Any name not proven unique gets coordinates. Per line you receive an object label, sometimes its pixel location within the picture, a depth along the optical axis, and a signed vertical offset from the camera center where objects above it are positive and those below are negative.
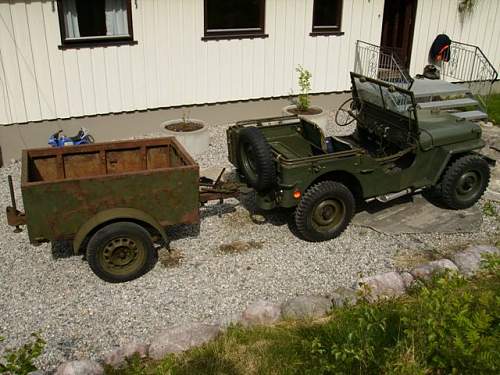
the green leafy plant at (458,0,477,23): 12.81 -0.27
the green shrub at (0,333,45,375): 3.10 -2.08
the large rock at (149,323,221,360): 4.65 -2.92
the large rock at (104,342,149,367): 4.54 -2.96
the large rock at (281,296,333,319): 5.14 -2.88
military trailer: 5.26 -2.13
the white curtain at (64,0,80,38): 9.17 -0.46
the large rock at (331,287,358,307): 5.25 -2.86
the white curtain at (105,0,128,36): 9.52 -0.43
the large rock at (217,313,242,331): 5.04 -2.98
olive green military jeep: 6.12 -1.94
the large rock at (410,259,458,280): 5.73 -2.83
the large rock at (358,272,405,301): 5.51 -2.88
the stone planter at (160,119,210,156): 9.34 -2.36
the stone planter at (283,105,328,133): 10.57 -2.28
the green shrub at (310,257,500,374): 3.65 -2.43
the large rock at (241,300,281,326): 5.08 -2.91
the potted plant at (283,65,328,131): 10.66 -2.23
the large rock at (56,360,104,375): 4.31 -2.90
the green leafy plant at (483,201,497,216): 7.50 -2.87
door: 12.85 -0.76
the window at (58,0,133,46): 9.21 -0.50
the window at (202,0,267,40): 10.35 -0.48
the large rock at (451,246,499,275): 5.96 -2.84
